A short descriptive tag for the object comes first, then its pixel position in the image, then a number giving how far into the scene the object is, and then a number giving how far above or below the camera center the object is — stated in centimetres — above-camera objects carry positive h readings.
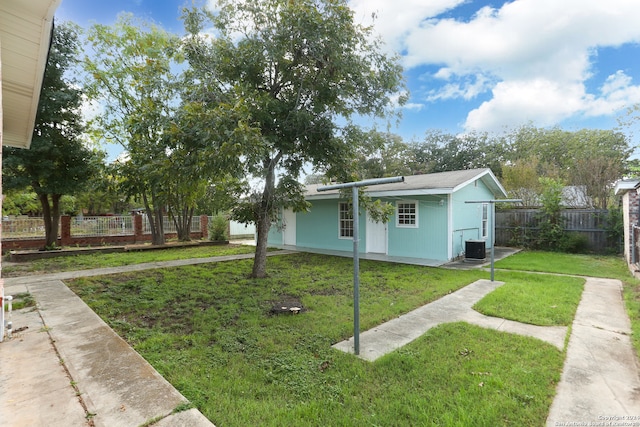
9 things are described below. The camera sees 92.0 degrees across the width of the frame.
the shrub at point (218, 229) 1573 -71
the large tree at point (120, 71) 1307 +606
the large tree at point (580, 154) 1562 +471
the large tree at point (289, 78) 600 +296
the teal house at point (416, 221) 982 -21
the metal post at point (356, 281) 343 -75
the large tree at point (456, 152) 2750 +580
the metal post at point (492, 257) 686 -94
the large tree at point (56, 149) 1062 +242
